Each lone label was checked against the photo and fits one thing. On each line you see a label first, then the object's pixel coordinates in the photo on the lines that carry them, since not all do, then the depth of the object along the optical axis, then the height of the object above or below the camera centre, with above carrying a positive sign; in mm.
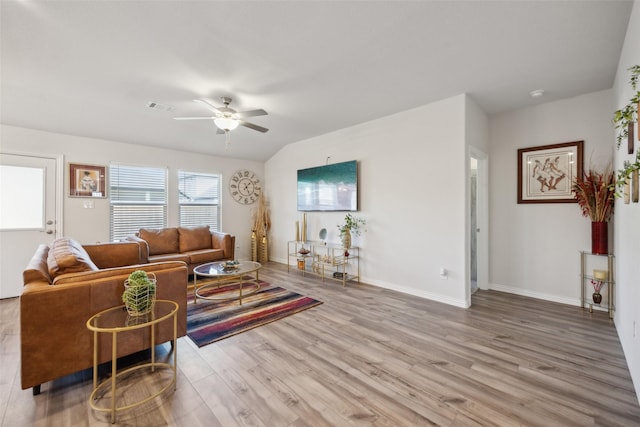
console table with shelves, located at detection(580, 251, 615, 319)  2990 -704
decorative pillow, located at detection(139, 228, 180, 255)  4543 -442
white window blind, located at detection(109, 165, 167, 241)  4598 +284
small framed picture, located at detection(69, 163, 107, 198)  4180 +549
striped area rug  2686 -1159
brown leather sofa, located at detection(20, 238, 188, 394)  1671 -649
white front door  3682 +44
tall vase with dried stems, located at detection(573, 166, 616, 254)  3025 +170
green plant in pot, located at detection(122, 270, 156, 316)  1802 -548
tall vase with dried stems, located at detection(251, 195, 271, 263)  6172 -397
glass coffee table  3377 -1102
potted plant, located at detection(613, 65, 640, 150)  1642 +698
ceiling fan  3049 +1180
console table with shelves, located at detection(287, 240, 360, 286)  4531 -820
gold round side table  1604 -710
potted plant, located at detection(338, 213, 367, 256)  4449 -215
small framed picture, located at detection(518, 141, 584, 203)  3428 +607
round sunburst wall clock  6055 +666
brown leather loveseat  4457 -541
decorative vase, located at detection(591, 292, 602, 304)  3102 -954
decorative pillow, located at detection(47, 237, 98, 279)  1891 -355
